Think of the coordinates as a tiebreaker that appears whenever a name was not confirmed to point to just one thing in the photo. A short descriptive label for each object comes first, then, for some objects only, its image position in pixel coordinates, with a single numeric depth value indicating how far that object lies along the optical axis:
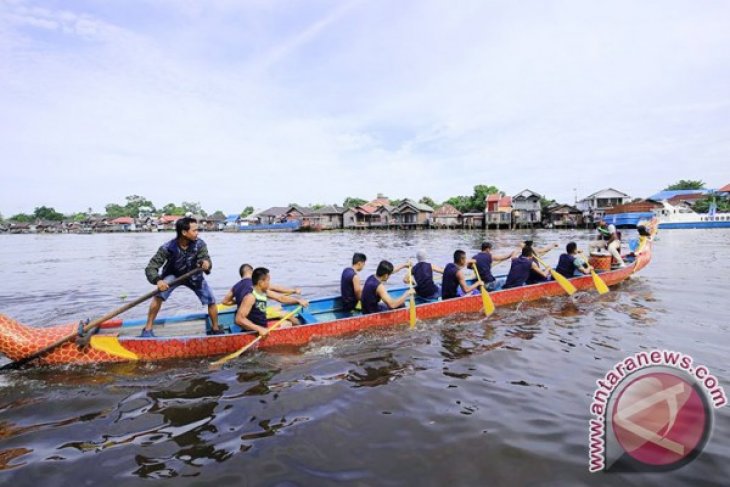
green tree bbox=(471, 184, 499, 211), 60.53
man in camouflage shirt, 5.88
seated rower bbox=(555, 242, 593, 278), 10.35
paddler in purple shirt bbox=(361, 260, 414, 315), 7.09
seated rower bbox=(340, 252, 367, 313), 7.41
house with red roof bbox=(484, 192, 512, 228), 54.97
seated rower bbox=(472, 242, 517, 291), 9.09
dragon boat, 5.39
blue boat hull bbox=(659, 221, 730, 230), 45.34
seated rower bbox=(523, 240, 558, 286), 10.07
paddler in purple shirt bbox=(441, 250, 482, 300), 8.23
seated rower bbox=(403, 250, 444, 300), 8.40
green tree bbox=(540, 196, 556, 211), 55.61
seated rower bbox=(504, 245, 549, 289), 9.27
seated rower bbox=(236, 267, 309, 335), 5.97
